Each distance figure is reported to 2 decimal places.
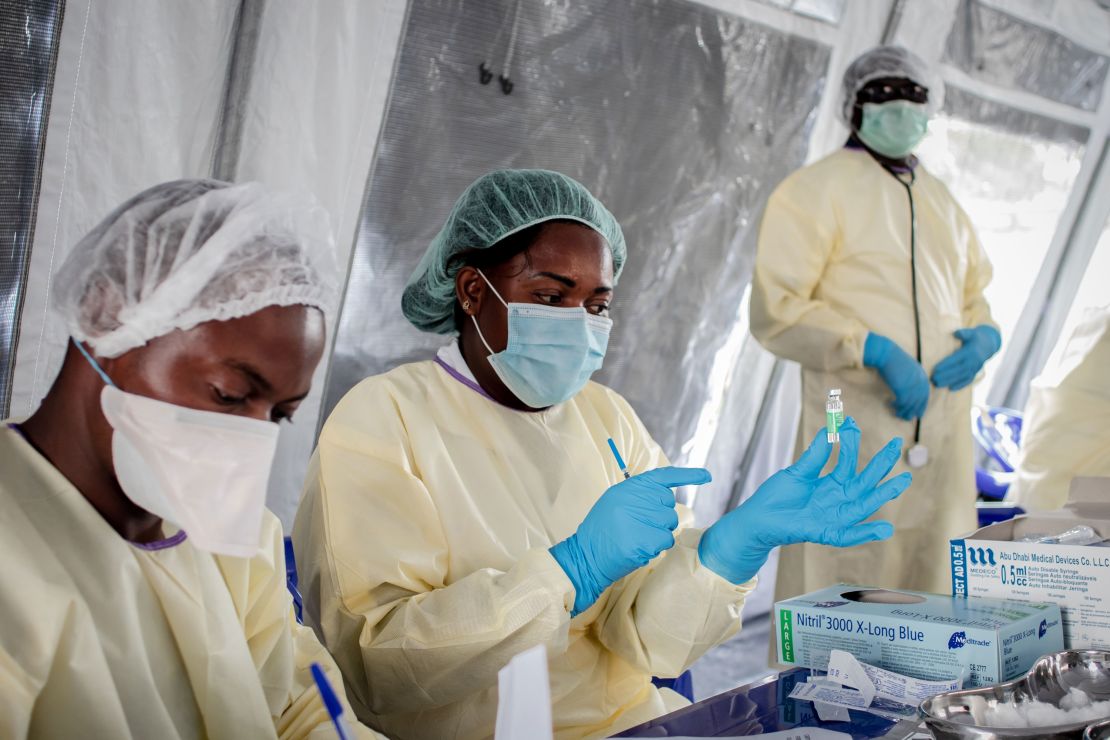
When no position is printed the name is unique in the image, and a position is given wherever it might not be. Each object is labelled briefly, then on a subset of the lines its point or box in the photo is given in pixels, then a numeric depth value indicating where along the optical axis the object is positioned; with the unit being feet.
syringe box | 4.85
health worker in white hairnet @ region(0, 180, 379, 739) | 3.44
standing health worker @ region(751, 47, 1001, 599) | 9.44
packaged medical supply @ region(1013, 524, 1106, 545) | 5.20
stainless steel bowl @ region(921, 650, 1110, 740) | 3.69
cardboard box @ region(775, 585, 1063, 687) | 4.40
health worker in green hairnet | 4.79
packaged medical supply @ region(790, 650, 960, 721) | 4.29
